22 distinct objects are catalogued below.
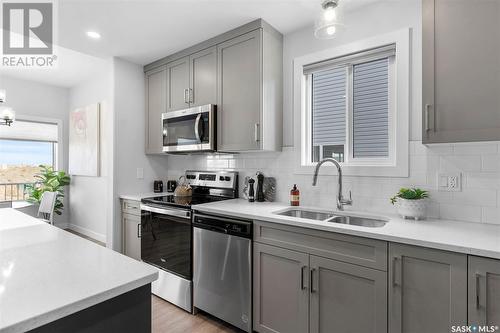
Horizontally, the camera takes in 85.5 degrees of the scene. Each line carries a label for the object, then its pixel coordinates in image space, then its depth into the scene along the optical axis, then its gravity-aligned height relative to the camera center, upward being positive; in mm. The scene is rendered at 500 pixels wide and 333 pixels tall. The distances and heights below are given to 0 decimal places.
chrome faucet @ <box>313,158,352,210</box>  2102 -201
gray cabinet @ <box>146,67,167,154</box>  3193 +721
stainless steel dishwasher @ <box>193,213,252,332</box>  1969 -789
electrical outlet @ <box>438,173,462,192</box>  1760 -103
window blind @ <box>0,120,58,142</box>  4238 +559
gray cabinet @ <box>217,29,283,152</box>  2336 +668
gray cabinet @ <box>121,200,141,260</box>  2906 -694
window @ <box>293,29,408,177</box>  1971 +510
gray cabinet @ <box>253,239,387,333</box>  1487 -784
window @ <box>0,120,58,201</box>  4262 +208
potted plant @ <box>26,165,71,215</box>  4265 -313
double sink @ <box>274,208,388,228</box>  1949 -397
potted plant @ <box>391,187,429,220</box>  1736 -236
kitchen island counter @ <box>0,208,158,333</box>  680 -355
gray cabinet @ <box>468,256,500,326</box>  1179 -552
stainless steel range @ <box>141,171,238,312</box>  2332 -657
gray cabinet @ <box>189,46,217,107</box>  2664 +904
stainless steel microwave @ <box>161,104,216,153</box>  2631 +376
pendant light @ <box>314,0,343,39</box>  1497 +825
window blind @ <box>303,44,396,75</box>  2062 +883
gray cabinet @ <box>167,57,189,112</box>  2916 +905
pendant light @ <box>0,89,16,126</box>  3023 +575
